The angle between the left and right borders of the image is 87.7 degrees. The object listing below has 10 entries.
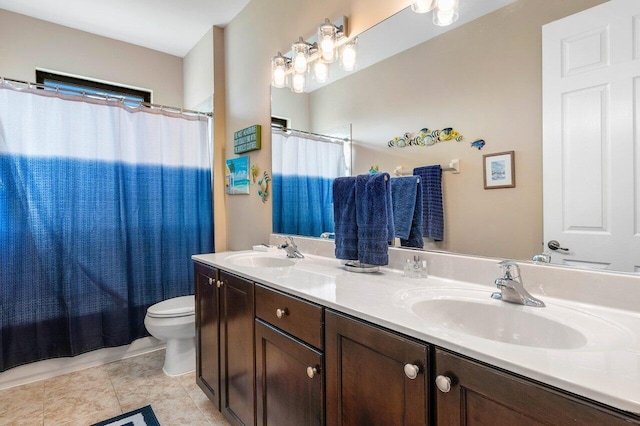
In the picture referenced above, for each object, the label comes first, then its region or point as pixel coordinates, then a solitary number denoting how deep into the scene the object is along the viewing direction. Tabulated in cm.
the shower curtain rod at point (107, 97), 210
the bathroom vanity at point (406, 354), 58
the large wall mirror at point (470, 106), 109
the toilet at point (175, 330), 217
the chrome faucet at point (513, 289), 95
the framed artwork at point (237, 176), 253
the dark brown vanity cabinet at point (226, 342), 146
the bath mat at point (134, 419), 174
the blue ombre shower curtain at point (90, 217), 211
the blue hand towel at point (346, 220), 147
